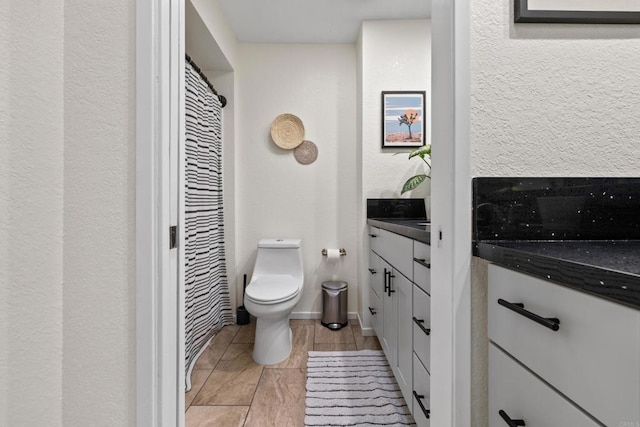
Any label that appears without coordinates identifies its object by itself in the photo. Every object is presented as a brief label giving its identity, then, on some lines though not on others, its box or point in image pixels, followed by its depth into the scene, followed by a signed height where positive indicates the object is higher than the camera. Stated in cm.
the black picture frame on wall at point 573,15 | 85 +52
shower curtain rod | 188 +91
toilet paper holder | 285 -34
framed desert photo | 255 +73
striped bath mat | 154 -96
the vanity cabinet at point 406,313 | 125 -48
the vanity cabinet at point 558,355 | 46 -24
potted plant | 218 +22
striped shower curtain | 189 -7
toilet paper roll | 280 -35
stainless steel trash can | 272 -77
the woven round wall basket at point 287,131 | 288 +72
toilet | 204 -61
